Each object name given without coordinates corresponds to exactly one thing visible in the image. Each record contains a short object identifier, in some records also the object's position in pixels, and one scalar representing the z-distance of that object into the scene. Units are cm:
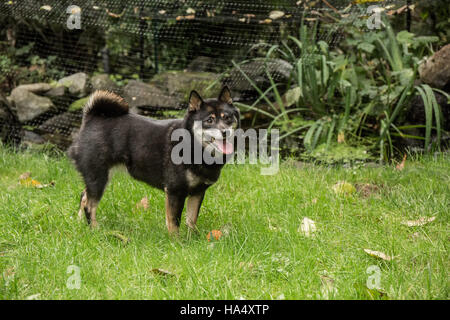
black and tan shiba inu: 290
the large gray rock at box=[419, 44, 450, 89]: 487
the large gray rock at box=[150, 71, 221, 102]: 584
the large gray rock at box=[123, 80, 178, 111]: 588
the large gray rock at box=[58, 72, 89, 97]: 626
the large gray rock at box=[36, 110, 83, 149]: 564
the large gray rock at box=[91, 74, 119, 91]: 630
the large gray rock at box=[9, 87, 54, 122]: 586
